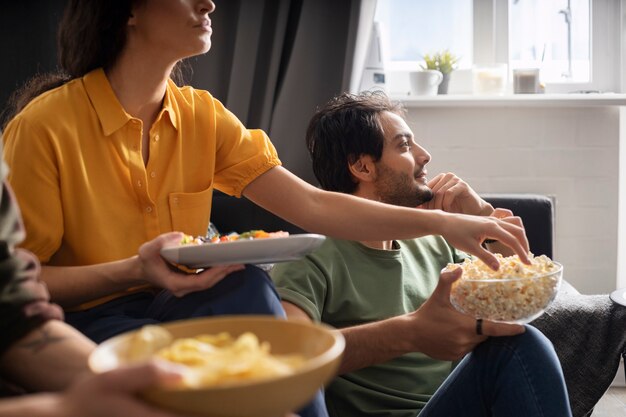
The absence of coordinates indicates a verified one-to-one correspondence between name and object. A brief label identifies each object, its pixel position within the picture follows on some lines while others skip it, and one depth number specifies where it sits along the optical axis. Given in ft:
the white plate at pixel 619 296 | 7.20
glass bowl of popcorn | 5.16
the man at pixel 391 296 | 5.85
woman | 5.07
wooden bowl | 2.56
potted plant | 11.29
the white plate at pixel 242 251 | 4.34
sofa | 8.72
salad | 4.75
